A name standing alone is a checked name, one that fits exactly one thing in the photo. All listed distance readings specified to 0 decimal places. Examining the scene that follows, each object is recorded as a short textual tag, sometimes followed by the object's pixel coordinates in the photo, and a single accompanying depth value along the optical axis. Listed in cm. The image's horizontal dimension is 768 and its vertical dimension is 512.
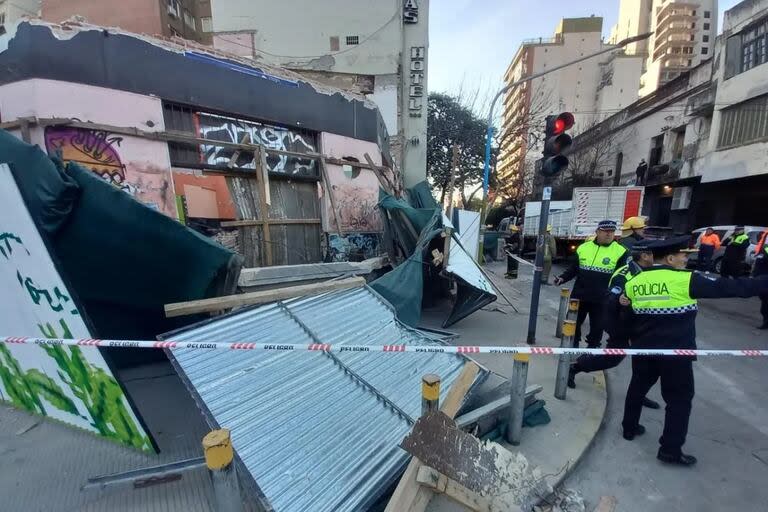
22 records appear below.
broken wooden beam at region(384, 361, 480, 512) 189
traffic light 457
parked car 1029
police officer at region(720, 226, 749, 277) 826
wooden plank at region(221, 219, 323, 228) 666
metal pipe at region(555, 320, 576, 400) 371
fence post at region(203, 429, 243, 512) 145
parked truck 1446
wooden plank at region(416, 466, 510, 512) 188
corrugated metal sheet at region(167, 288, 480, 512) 215
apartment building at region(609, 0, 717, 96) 5422
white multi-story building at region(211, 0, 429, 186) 1592
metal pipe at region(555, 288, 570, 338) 532
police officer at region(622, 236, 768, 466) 275
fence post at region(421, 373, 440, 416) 218
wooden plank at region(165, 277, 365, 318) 297
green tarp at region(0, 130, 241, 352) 264
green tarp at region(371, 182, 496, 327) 503
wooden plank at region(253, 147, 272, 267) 654
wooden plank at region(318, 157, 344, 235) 781
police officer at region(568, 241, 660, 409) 319
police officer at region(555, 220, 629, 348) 446
